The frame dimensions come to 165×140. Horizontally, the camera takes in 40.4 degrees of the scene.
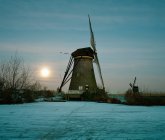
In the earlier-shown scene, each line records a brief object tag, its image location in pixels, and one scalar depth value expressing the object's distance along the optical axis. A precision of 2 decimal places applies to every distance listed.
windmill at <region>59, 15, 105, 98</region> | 32.38
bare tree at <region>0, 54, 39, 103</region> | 24.37
